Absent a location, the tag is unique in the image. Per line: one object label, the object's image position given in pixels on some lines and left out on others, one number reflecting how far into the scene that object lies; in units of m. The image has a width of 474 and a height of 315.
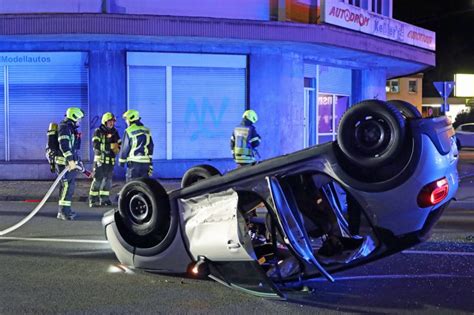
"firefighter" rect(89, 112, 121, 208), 10.90
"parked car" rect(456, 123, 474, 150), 29.24
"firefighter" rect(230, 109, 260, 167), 10.48
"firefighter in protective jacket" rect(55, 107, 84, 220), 9.27
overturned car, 4.29
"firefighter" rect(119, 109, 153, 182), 9.85
